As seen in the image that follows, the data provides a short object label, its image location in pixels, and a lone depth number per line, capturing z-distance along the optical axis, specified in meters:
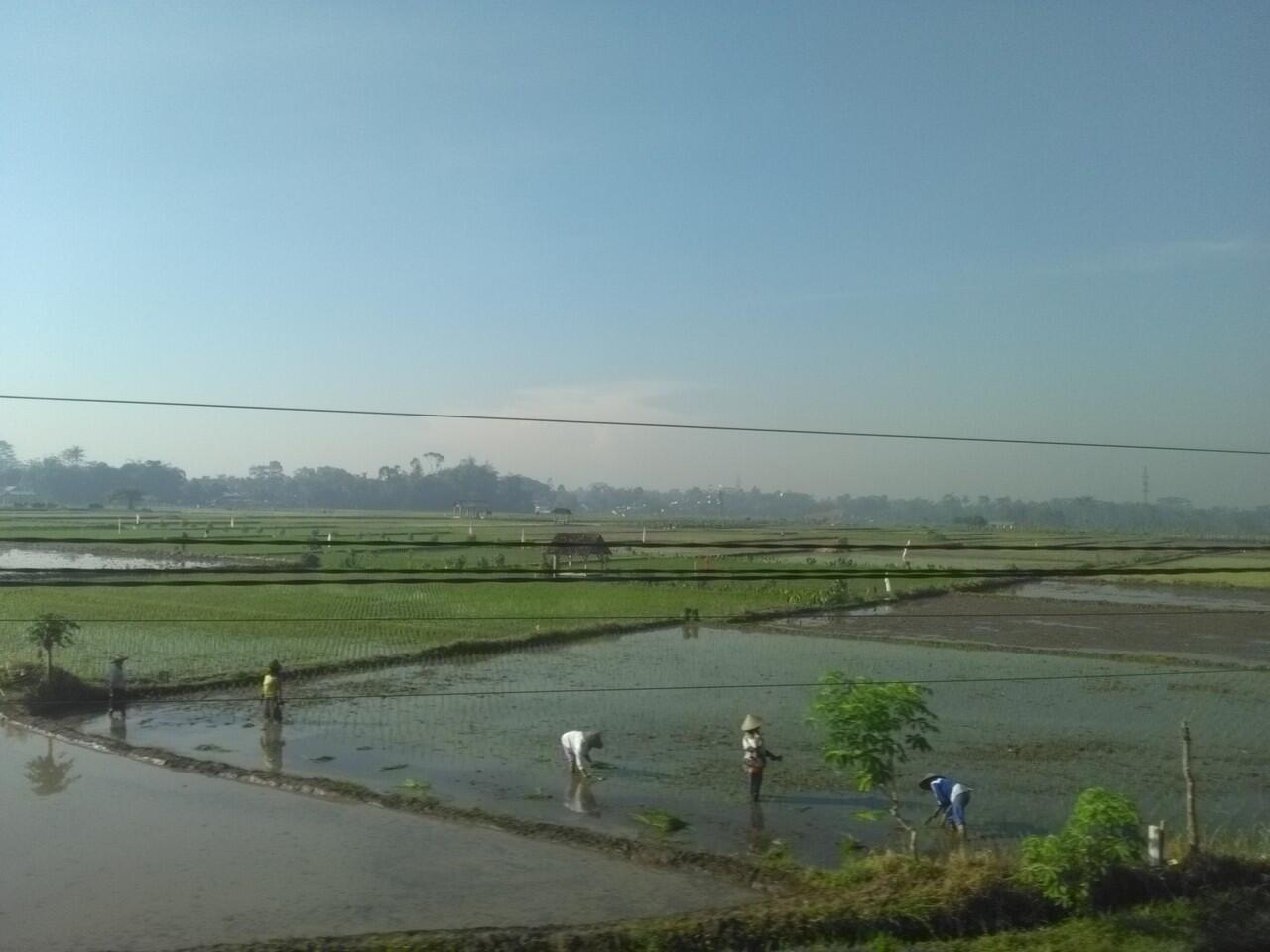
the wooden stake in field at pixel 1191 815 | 9.08
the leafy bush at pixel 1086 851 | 8.36
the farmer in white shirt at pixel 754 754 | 11.90
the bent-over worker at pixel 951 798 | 10.27
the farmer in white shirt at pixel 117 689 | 16.36
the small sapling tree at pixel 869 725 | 9.99
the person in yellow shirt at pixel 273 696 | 15.80
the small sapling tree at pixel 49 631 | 16.81
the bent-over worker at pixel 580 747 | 12.93
